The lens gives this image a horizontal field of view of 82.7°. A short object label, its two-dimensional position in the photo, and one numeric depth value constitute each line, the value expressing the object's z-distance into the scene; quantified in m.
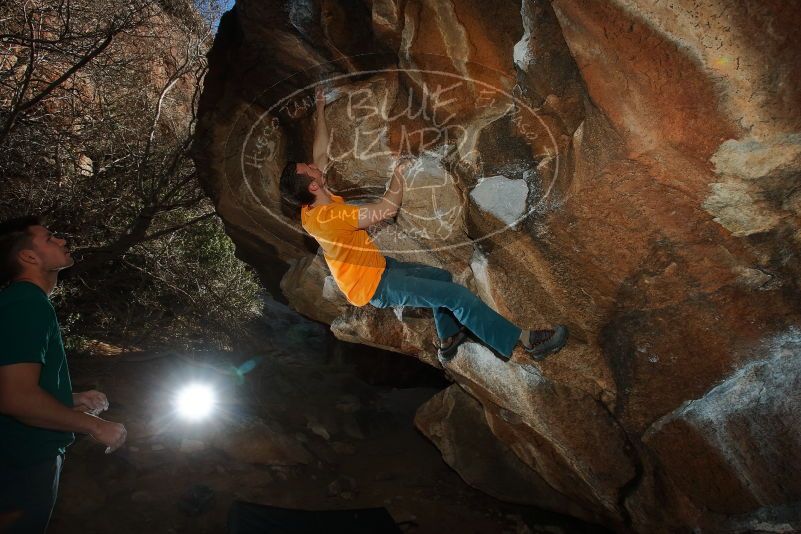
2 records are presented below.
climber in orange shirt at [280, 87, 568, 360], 3.15
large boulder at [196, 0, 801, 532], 2.31
